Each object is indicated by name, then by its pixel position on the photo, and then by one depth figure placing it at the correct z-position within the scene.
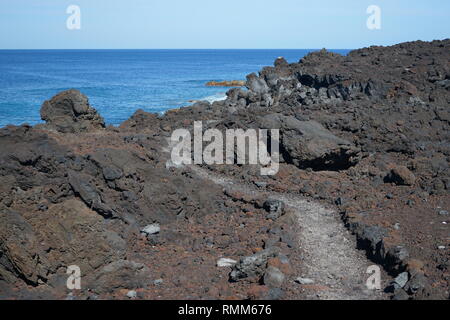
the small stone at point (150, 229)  12.89
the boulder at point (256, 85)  40.62
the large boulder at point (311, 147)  18.28
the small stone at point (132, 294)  10.02
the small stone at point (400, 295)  9.82
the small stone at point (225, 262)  11.52
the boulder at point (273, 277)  10.41
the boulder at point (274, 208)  14.35
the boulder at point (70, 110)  21.36
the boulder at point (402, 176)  17.06
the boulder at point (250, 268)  10.72
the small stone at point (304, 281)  10.69
